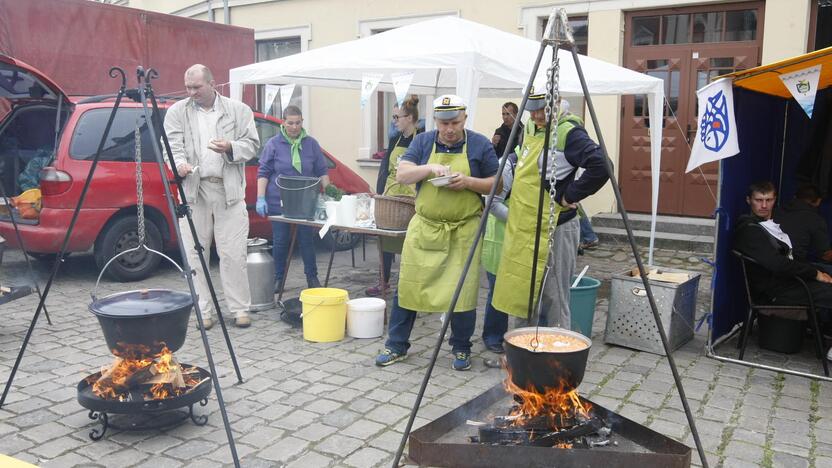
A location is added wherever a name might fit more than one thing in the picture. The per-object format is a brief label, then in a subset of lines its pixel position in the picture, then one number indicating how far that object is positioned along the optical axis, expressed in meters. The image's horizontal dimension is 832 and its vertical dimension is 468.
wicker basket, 5.85
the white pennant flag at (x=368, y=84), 6.95
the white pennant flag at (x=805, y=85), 4.30
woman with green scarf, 6.67
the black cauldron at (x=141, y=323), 3.56
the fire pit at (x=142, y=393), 3.59
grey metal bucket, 6.33
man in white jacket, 5.45
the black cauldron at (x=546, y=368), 3.07
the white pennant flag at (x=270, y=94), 8.10
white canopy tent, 6.11
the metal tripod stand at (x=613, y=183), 3.13
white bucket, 5.57
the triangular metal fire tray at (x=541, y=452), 3.04
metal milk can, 6.41
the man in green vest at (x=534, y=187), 4.16
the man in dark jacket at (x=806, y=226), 5.43
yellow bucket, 5.41
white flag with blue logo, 4.78
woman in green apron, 6.86
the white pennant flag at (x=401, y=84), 6.62
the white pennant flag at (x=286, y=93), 7.80
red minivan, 6.80
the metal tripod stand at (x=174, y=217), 3.46
